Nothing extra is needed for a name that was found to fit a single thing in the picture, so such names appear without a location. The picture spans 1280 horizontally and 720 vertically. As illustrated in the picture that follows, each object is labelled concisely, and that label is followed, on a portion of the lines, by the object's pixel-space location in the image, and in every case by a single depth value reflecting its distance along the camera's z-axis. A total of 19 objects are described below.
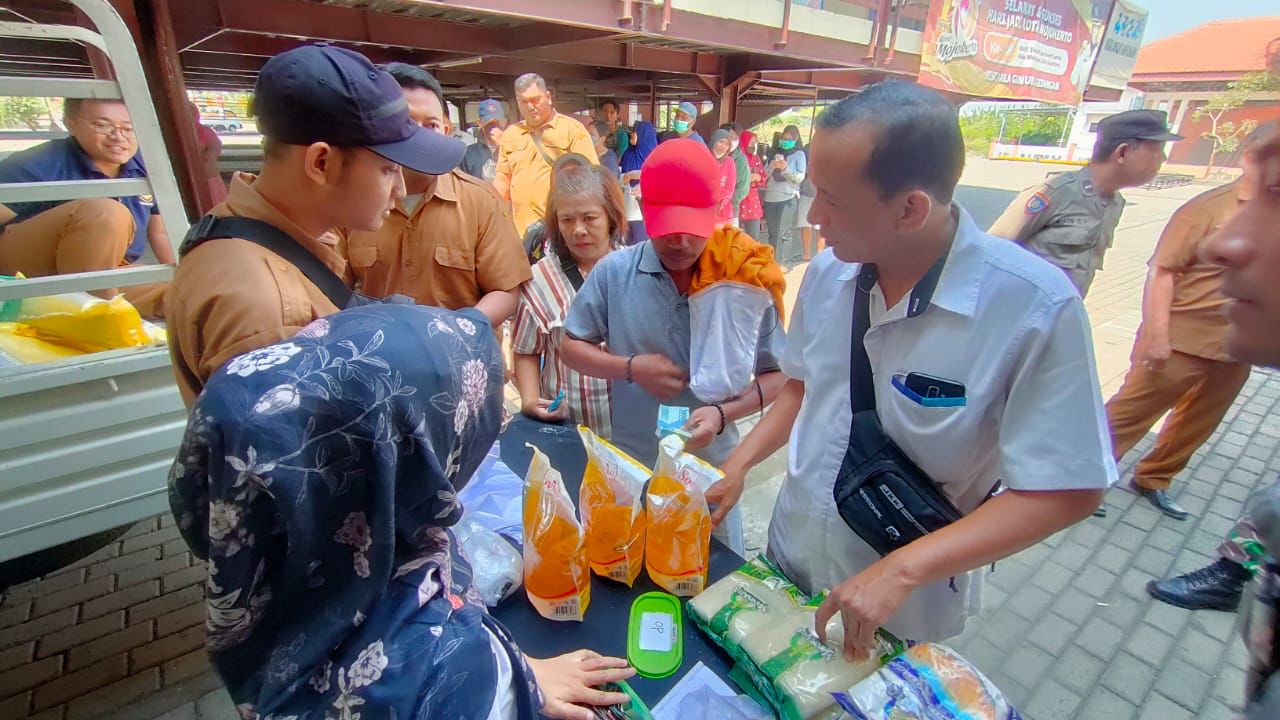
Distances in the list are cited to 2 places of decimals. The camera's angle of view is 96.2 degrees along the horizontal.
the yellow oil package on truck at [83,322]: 1.89
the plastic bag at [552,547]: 1.11
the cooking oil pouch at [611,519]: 1.24
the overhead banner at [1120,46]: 11.31
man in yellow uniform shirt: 4.51
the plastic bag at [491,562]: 1.18
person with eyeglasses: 2.01
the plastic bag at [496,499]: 1.42
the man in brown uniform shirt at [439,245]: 2.15
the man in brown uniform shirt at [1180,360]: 2.64
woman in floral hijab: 0.63
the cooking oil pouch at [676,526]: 1.20
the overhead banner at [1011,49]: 7.77
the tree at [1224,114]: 19.34
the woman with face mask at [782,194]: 8.62
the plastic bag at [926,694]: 0.88
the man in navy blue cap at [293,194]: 1.13
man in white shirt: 0.95
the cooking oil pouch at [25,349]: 1.74
